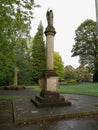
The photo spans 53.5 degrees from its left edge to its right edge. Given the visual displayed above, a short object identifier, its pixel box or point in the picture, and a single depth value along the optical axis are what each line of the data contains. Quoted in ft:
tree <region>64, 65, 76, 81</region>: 97.35
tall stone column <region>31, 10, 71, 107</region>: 19.86
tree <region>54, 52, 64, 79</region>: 102.09
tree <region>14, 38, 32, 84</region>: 68.96
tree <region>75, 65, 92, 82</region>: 100.17
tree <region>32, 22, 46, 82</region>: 81.25
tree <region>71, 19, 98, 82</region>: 78.21
